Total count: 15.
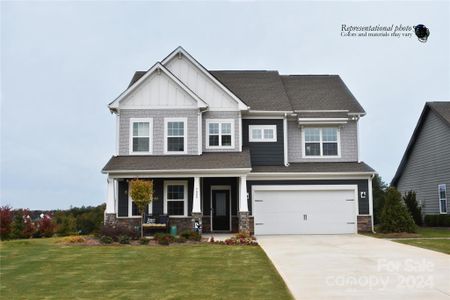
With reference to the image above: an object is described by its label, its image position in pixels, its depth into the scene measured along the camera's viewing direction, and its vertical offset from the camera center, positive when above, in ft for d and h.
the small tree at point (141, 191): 63.94 +1.17
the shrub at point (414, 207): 95.65 -1.56
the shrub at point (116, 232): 60.34 -3.91
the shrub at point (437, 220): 85.20 -3.82
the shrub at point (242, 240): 56.59 -4.77
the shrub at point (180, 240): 58.80 -4.77
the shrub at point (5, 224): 75.12 -3.58
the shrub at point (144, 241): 57.52 -4.80
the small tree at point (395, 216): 69.46 -2.41
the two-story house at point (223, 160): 74.79 +6.10
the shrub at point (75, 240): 58.84 -4.77
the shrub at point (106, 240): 57.96 -4.68
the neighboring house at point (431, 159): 87.61 +7.70
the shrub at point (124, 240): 57.52 -4.64
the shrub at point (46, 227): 78.54 -4.21
